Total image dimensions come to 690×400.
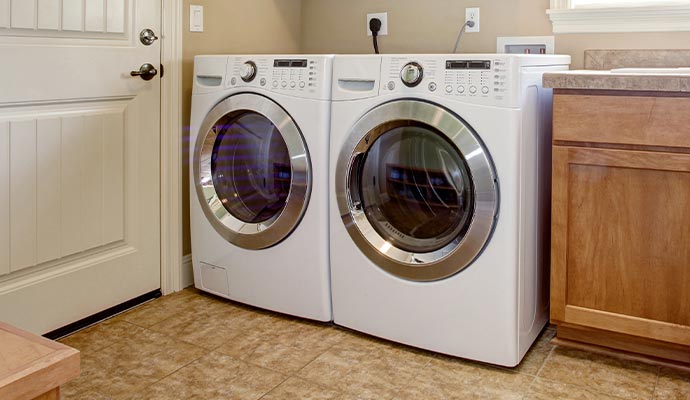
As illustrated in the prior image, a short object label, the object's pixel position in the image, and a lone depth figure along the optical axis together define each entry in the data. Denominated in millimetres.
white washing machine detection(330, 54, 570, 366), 1956
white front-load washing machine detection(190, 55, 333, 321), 2309
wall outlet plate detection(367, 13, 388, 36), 3092
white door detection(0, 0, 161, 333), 2082
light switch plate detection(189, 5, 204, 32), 2662
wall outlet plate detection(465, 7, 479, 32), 2838
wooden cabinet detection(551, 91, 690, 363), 1890
